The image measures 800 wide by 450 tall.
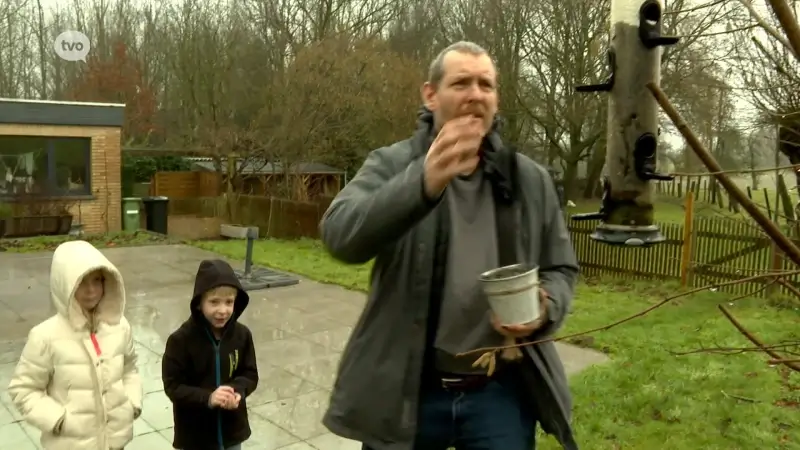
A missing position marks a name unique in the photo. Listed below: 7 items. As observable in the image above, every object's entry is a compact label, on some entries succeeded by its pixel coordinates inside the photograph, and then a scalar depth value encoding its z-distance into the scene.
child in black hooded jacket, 3.38
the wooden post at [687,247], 11.09
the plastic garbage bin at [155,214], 18.83
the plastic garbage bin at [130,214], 18.44
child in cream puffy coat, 3.13
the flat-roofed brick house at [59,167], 17.02
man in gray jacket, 2.10
